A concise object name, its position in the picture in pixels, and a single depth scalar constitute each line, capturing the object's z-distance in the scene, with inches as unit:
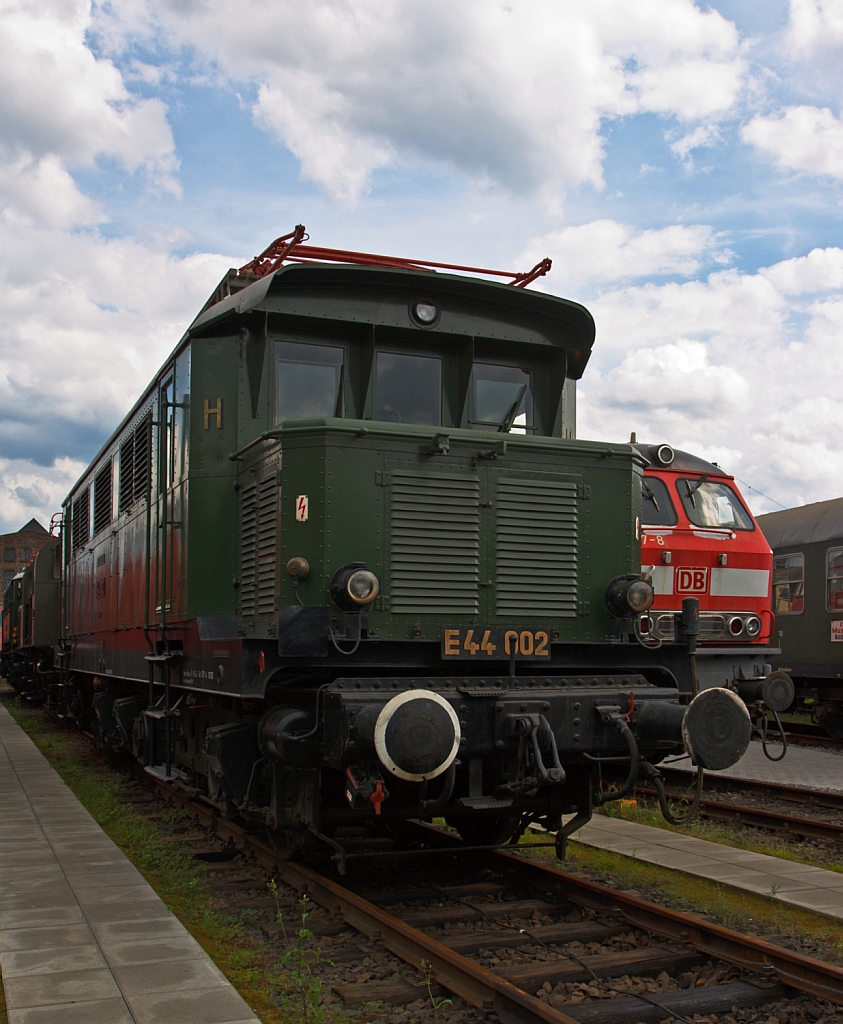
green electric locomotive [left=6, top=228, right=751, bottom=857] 215.5
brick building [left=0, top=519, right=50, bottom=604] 3053.6
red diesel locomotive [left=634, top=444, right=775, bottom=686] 455.8
